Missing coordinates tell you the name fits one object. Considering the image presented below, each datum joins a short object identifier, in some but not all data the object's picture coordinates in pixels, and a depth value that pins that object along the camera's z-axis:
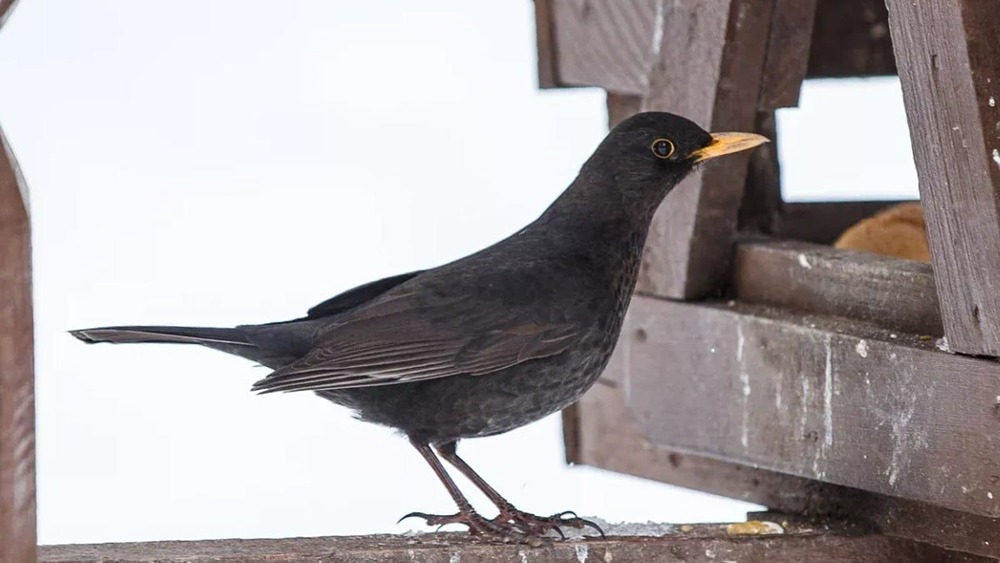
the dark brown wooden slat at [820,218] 9.55
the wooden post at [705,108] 7.87
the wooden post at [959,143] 5.80
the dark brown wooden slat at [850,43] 10.09
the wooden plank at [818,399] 6.35
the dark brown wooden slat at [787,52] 7.94
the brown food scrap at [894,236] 8.58
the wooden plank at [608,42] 8.51
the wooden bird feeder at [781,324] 5.92
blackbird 6.91
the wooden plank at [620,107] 8.80
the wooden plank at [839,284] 7.00
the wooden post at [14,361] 4.60
